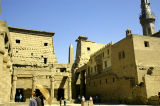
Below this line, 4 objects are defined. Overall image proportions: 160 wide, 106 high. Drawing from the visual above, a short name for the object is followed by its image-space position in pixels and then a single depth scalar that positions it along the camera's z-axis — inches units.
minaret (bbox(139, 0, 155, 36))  1799.8
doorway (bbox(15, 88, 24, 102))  1074.1
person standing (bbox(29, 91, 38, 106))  186.5
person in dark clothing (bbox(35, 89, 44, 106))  191.8
